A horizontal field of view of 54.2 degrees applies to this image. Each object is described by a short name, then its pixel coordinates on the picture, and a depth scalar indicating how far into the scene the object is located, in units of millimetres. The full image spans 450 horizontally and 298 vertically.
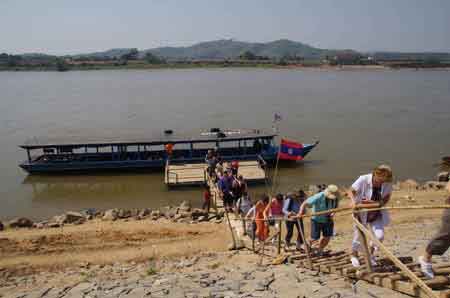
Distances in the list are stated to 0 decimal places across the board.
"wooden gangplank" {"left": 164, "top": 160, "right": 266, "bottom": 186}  22344
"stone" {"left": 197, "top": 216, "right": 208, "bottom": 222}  16281
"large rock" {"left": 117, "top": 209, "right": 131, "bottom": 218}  17906
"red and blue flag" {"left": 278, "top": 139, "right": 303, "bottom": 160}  24984
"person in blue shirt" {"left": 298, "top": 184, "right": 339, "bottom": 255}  7660
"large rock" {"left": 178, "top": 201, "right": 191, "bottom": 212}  18000
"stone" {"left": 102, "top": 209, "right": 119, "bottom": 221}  17594
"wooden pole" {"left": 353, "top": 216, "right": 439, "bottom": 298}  5163
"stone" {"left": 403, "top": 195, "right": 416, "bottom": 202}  17512
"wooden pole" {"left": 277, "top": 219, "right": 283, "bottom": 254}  9328
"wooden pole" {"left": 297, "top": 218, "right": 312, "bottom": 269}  8070
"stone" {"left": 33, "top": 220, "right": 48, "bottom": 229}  16900
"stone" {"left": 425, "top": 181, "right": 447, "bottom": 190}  20391
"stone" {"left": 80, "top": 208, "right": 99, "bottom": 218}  18219
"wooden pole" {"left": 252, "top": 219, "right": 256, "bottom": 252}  11064
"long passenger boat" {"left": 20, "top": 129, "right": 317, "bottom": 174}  25000
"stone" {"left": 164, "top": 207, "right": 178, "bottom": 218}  17459
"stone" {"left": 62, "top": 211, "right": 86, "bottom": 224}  17311
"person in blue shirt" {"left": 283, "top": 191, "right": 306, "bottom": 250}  9172
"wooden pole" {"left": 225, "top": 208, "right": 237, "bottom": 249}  12131
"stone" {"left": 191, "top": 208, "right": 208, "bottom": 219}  16688
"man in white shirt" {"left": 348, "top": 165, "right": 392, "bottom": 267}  6656
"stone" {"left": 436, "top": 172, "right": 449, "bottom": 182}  22094
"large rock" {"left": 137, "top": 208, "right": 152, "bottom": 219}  17861
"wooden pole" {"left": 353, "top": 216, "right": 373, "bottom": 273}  6516
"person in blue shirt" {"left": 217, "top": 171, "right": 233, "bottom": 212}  14977
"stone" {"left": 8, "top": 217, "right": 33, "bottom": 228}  17250
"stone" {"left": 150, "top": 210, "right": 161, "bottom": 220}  17469
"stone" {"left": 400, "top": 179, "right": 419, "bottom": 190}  21059
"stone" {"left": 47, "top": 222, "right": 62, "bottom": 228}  16719
